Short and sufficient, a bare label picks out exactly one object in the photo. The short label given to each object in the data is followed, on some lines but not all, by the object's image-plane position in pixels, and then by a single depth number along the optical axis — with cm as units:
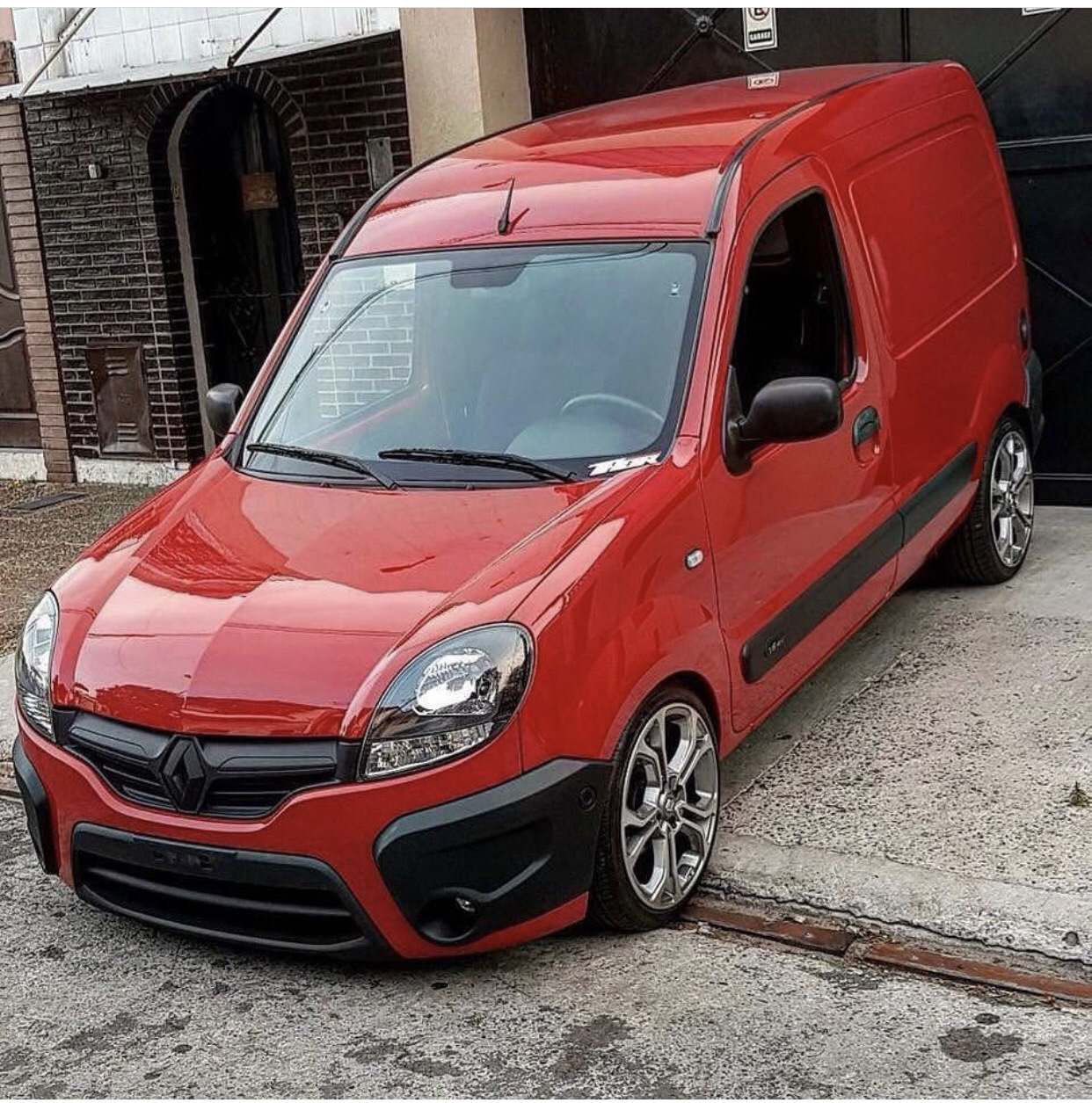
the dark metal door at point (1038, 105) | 780
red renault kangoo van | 389
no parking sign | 853
